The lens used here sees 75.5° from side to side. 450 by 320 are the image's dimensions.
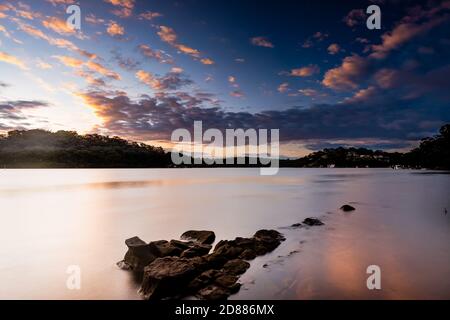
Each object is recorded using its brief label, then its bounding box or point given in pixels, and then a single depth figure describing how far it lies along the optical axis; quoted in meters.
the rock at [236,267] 10.09
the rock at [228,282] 8.92
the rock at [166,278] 8.52
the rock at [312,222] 20.56
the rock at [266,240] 12.95
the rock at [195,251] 10.98
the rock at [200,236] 15.04
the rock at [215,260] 10.03
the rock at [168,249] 11.01
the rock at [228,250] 11.20
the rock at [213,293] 8.36
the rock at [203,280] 8.66
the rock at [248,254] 11.83
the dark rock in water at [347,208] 27.79
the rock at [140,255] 10.92
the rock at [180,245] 11.86
